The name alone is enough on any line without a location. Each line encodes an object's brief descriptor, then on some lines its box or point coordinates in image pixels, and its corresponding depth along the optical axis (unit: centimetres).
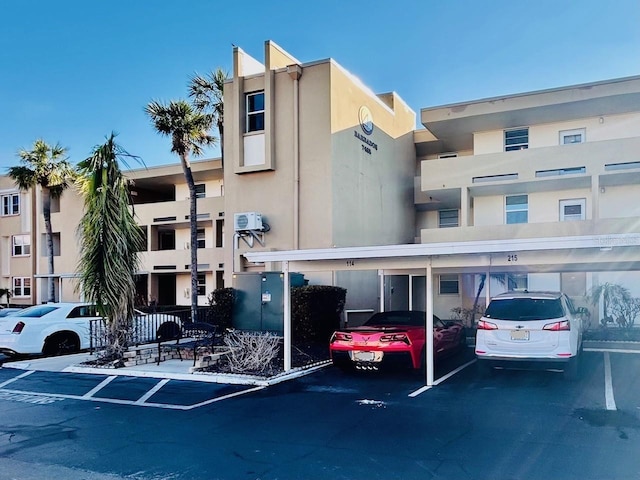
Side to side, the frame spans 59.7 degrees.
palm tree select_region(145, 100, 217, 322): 2152
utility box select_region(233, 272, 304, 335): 1672
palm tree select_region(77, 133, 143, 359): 1300
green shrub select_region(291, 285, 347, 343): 1576
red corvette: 1076
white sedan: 1400
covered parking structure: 870
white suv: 977
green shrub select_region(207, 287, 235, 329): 1744
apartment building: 1839
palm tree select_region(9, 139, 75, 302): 2909
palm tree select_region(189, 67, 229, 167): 2283
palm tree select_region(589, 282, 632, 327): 1741
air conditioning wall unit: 1859
